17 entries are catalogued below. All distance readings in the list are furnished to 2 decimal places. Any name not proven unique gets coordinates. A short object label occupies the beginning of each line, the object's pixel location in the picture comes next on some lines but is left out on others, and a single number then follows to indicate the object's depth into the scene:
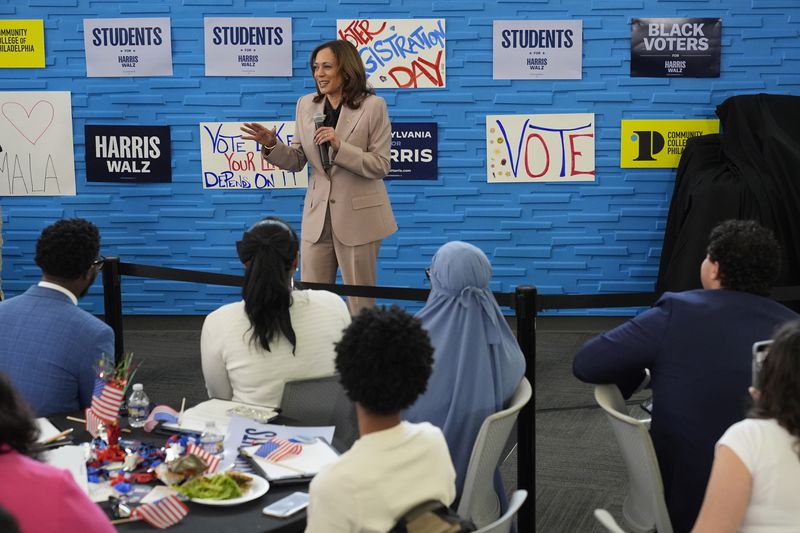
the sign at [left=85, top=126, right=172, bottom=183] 6.19
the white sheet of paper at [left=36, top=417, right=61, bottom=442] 2.50
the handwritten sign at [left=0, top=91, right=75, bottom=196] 6.18
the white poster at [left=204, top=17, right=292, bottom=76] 6.07
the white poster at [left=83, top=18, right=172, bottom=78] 6.11
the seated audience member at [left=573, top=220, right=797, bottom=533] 2.56
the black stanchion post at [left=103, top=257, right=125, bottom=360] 4.44
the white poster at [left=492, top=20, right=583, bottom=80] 6.05
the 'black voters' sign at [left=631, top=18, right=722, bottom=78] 6.02
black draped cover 5.51
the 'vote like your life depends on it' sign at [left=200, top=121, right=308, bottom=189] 6.15
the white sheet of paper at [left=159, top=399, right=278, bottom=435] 2.59
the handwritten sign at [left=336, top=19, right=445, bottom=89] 6.05
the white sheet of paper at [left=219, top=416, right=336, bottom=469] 2.47
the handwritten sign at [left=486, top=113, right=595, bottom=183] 6.11
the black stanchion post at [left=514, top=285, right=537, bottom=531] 3.15
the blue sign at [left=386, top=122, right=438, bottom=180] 6.12
